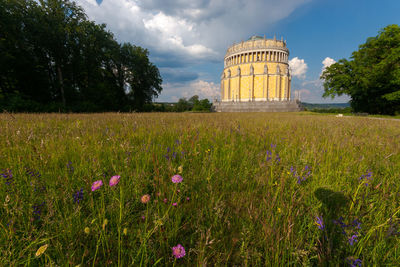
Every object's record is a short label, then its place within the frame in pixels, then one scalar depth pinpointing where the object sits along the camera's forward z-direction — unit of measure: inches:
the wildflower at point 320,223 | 33.7
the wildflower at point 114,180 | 34.0
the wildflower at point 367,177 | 53.9
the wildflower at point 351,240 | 30.2
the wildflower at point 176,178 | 40.5
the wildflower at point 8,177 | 44.1
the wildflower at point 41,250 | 22.4
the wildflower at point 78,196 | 41.8
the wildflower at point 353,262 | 26.4
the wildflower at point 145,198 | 32.9
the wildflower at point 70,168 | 59.0
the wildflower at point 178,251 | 27.8
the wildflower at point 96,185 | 33.5
